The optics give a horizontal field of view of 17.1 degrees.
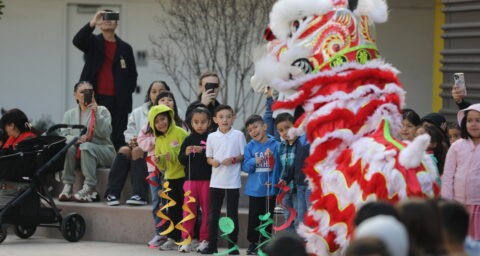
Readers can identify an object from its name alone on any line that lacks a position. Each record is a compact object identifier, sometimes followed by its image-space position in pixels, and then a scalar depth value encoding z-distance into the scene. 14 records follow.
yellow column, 22.74
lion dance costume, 8.32
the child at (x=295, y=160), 12.62
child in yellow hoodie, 13.94
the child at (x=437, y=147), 12.28
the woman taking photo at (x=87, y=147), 15.41
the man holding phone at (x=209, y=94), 14.71
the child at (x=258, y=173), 13.17
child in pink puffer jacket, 11.41
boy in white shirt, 13.39
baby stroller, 14.14
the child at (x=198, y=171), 13.66
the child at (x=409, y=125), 12.51
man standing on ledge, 16.63
